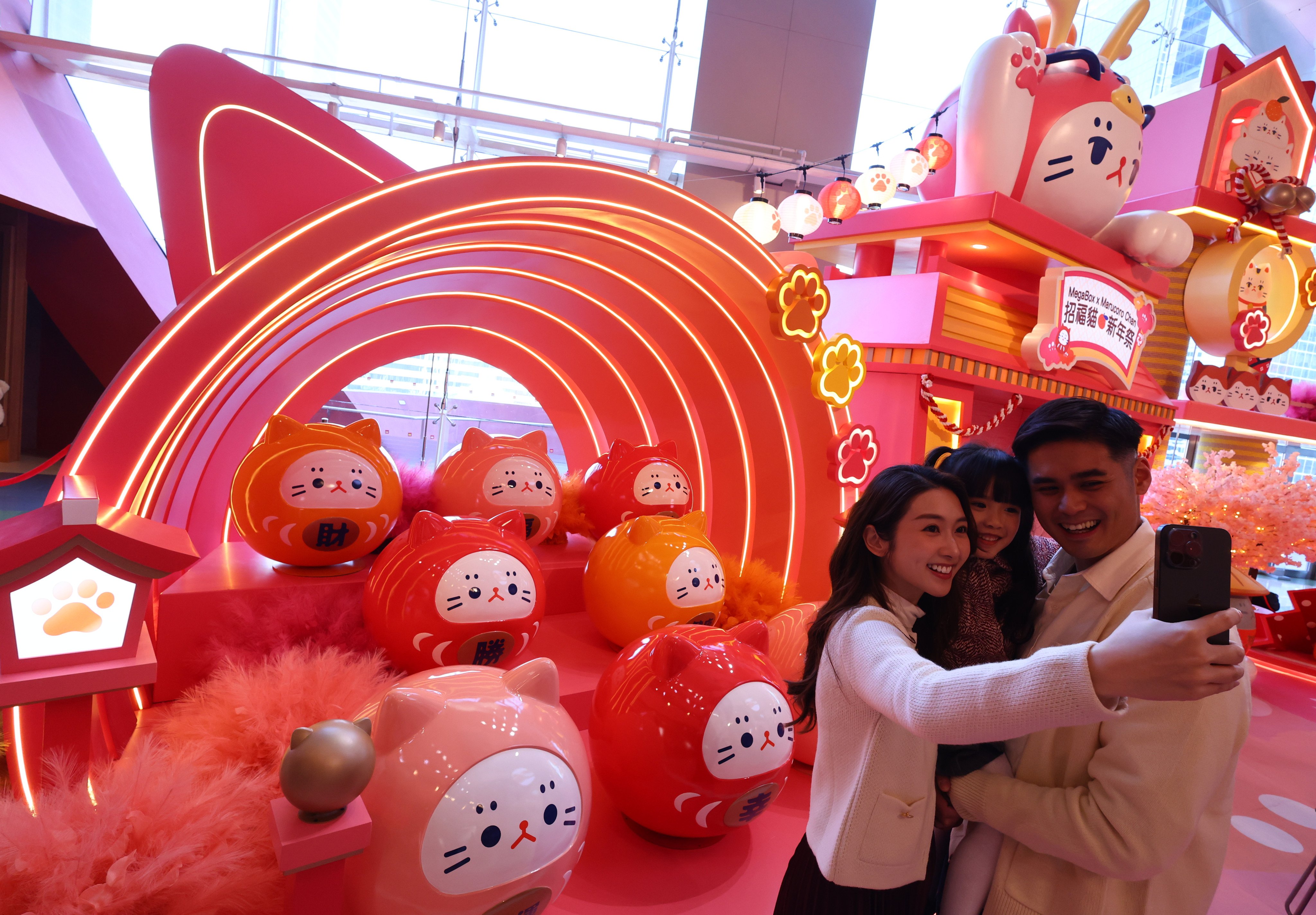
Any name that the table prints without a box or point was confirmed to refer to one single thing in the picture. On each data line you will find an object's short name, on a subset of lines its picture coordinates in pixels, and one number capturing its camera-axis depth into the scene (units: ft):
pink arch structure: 9.18
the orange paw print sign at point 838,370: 16.24
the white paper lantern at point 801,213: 22.09
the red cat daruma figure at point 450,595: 10.91
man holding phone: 4.25
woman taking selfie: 3.63
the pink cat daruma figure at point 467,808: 6.36
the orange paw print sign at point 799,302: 15.05
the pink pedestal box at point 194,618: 11.68
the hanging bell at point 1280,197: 28.76
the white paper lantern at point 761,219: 23.38
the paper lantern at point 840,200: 21.11
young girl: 5.33
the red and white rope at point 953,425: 20.04
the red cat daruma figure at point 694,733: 8.65
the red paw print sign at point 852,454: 17.22
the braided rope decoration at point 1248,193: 29.14
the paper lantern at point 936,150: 21.22
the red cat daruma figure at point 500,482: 15.24
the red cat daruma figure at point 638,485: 17.16
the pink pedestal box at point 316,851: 5.49
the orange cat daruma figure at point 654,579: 12.96
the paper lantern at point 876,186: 21.65
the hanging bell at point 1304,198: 28.78
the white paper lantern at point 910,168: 20.88
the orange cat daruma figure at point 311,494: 12.30
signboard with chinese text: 20.80
